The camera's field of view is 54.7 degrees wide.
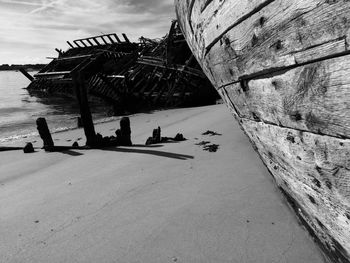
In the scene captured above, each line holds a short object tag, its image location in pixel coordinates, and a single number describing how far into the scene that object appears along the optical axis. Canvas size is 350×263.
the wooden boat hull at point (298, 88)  1.02
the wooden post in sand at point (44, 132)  7.15
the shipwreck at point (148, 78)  15.30
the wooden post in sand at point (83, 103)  7.14
